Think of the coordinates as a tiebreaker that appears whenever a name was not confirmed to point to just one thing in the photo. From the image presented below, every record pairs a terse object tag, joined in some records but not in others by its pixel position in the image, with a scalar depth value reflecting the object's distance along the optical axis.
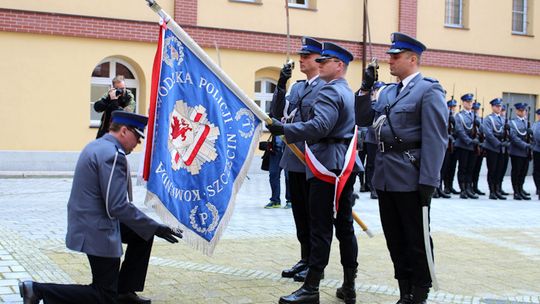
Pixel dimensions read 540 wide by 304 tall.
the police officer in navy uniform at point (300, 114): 6.75
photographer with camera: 10.34
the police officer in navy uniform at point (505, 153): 16.50
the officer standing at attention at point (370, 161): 14.29
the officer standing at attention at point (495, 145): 16.45
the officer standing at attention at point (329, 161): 5.99
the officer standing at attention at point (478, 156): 16.45
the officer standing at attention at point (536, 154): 16.73
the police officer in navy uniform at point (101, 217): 5.05
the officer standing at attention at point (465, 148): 16.09
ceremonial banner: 5.77
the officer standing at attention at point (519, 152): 16.50
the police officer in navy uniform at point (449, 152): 15.75
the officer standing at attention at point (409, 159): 5.56
